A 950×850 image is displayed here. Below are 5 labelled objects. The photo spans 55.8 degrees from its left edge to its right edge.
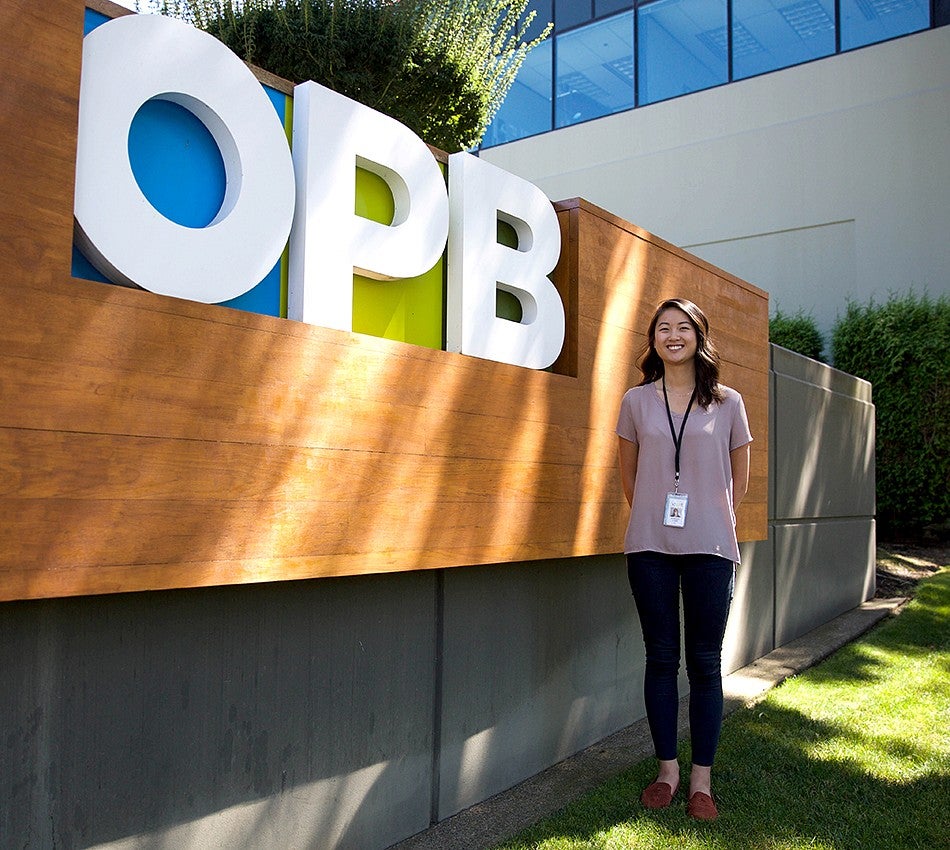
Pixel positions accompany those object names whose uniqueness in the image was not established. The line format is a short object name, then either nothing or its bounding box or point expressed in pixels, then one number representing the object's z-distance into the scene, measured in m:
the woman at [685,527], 3.15
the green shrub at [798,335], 11.84
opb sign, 2.11
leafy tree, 5.33
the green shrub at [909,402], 10.72
